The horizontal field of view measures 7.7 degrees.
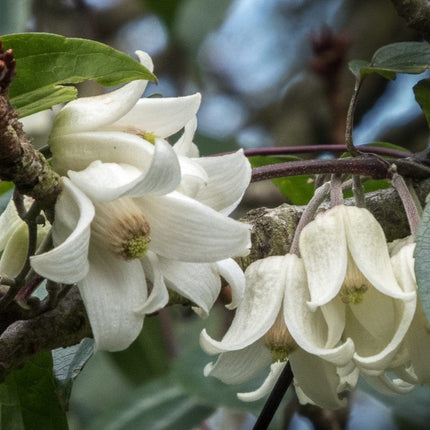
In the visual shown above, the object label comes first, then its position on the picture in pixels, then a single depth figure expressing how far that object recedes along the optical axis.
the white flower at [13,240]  0.88
